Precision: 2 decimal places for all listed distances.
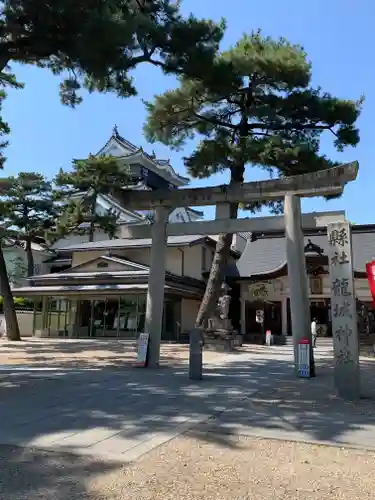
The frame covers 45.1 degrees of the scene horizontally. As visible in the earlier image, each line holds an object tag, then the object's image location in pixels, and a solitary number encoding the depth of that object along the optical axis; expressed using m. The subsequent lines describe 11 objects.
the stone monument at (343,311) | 7.98
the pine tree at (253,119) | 15.14
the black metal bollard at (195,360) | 9.75
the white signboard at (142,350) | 11.85
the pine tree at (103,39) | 8.97
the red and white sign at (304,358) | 10.44
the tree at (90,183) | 27.41
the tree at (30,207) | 31.56
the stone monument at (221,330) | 18.38
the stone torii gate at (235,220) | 10.95
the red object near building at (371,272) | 8.63
